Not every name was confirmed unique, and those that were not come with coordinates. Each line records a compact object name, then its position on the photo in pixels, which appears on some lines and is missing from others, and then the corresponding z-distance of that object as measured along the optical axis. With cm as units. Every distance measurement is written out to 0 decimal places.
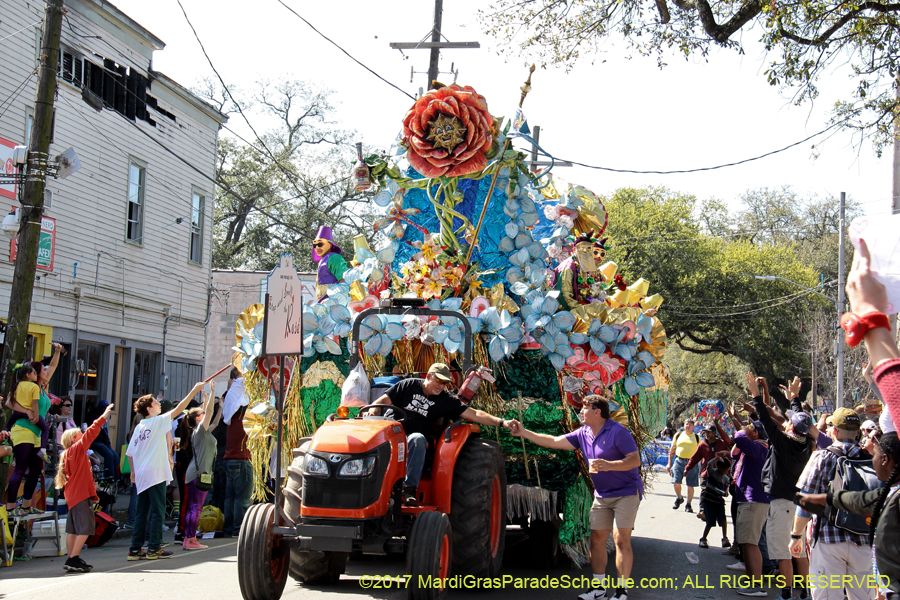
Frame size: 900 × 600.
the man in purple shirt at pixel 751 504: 812
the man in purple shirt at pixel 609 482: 717
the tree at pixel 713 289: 4119
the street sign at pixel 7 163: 1429
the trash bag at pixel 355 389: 722
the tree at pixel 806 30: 1067
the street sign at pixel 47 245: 1558
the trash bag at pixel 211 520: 1166
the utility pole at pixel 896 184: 1708
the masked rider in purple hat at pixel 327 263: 973
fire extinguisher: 725
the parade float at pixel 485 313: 830
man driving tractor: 702
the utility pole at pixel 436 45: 1855
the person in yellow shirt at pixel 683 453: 1675
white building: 1569
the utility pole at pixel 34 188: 1042
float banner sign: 648
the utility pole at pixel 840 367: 2774
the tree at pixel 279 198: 3609
